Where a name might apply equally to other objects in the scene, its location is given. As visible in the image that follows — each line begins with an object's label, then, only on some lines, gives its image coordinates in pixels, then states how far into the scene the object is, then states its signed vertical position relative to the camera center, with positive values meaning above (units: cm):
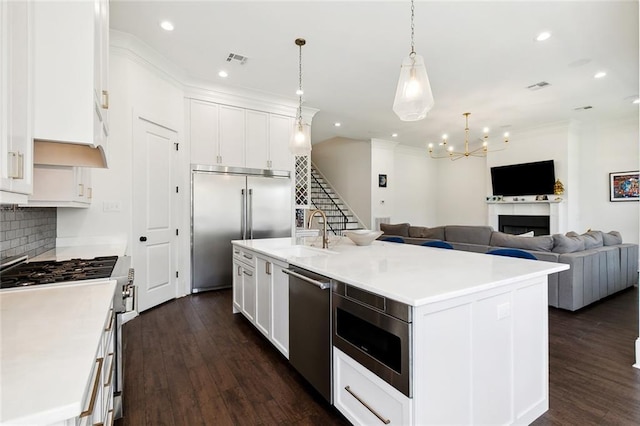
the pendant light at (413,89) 213 +87
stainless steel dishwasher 184 -75
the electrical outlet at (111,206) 337 +10
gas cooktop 153 -33
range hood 167 +35
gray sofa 370 -53
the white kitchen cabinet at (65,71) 120 +58
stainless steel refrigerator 455 +1
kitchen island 133 -64
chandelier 826 +182
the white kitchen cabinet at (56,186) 217 +21
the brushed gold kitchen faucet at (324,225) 275 -10
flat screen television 691 +84
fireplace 709 -26
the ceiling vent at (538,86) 457 +195
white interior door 365 +2
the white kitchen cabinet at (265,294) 242 -73
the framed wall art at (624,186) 616 +55
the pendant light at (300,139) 335 +83
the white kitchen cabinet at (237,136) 460 +126
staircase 816 +20
